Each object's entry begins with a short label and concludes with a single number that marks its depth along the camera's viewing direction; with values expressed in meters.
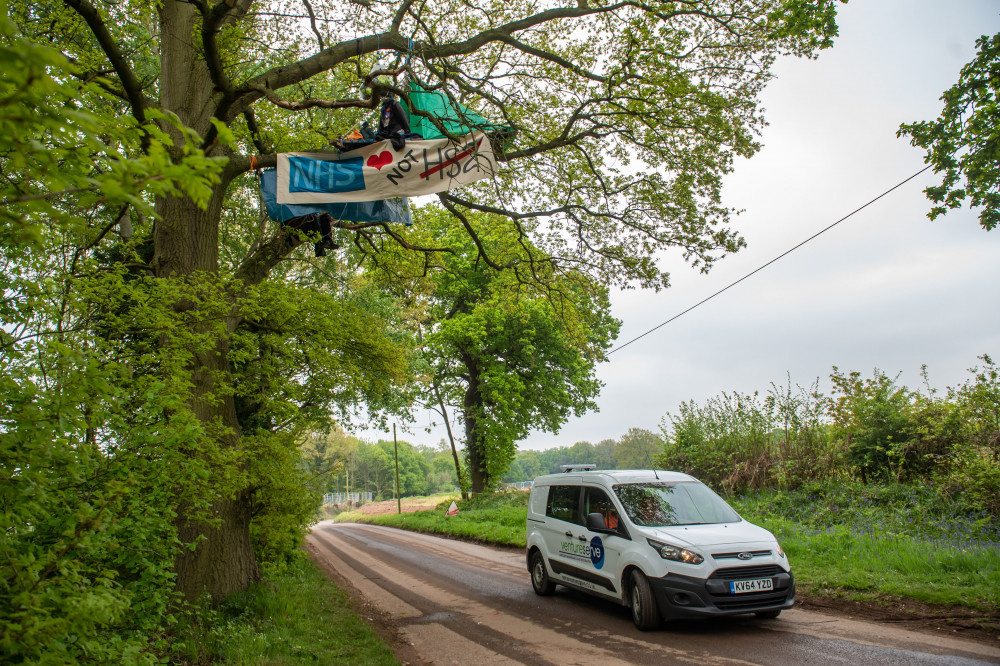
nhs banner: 8.30
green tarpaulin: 8.98
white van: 7.30
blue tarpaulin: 9.58
